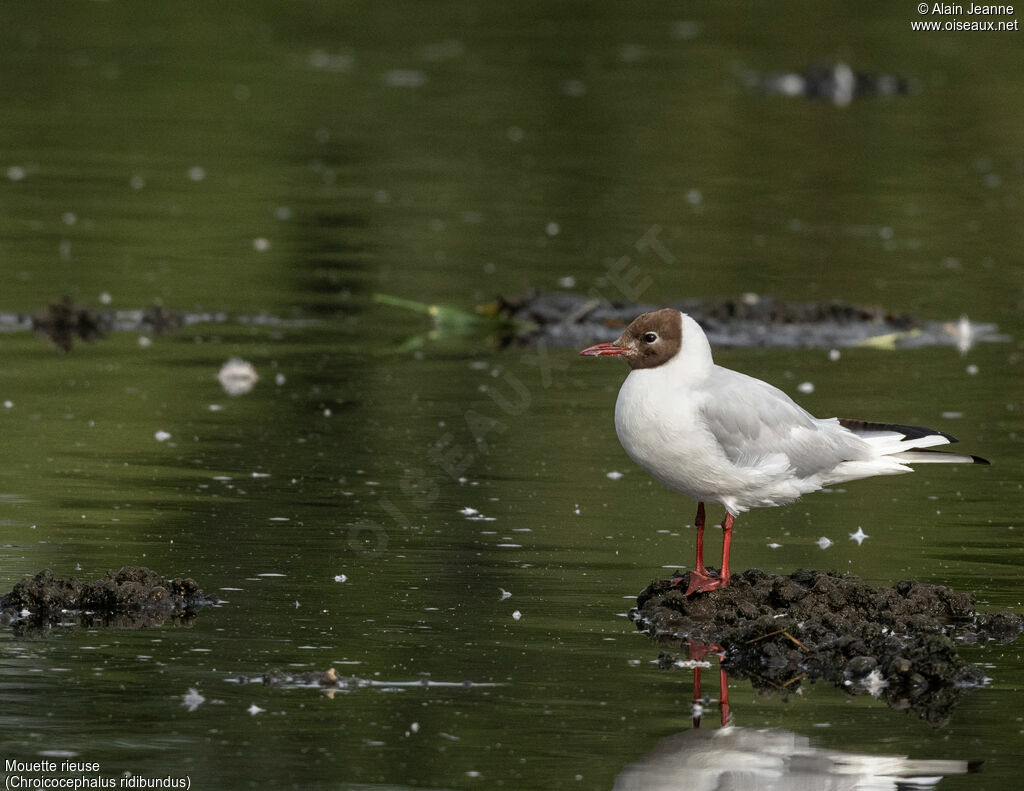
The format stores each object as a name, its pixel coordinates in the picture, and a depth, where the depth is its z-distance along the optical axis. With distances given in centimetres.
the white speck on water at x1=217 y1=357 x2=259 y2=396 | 2606
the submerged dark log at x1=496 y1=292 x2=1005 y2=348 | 2981
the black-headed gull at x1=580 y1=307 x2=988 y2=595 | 1662
